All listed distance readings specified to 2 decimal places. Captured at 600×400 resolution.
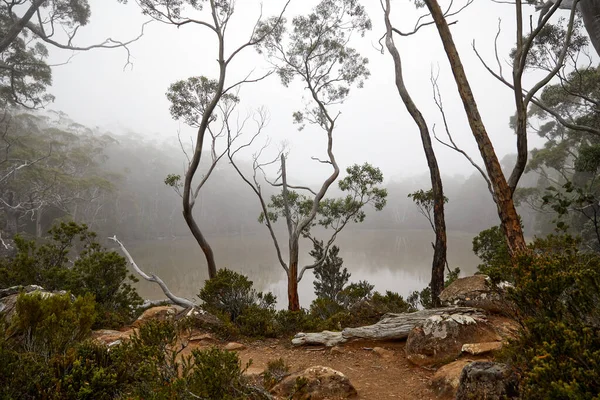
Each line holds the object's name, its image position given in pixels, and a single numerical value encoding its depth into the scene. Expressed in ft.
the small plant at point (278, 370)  10.75
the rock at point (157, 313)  18.37
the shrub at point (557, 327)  4.63
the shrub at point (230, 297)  19.47
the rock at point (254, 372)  11.47
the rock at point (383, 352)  13.26
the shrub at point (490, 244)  27.73
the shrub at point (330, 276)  37.78
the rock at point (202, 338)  16.42
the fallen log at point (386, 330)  14.10
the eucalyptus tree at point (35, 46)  29.19
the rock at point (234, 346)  15.65
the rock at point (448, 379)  8.89
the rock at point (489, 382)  6.64
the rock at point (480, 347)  10.96
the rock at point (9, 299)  12.88
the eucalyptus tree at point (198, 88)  25.53
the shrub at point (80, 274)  18.34
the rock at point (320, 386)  9.39
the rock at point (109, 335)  13.42
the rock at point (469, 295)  15.26
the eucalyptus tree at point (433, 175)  18.92
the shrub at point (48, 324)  8.45
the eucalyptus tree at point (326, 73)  34.09
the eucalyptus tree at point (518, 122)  13.84
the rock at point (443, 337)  11.75
